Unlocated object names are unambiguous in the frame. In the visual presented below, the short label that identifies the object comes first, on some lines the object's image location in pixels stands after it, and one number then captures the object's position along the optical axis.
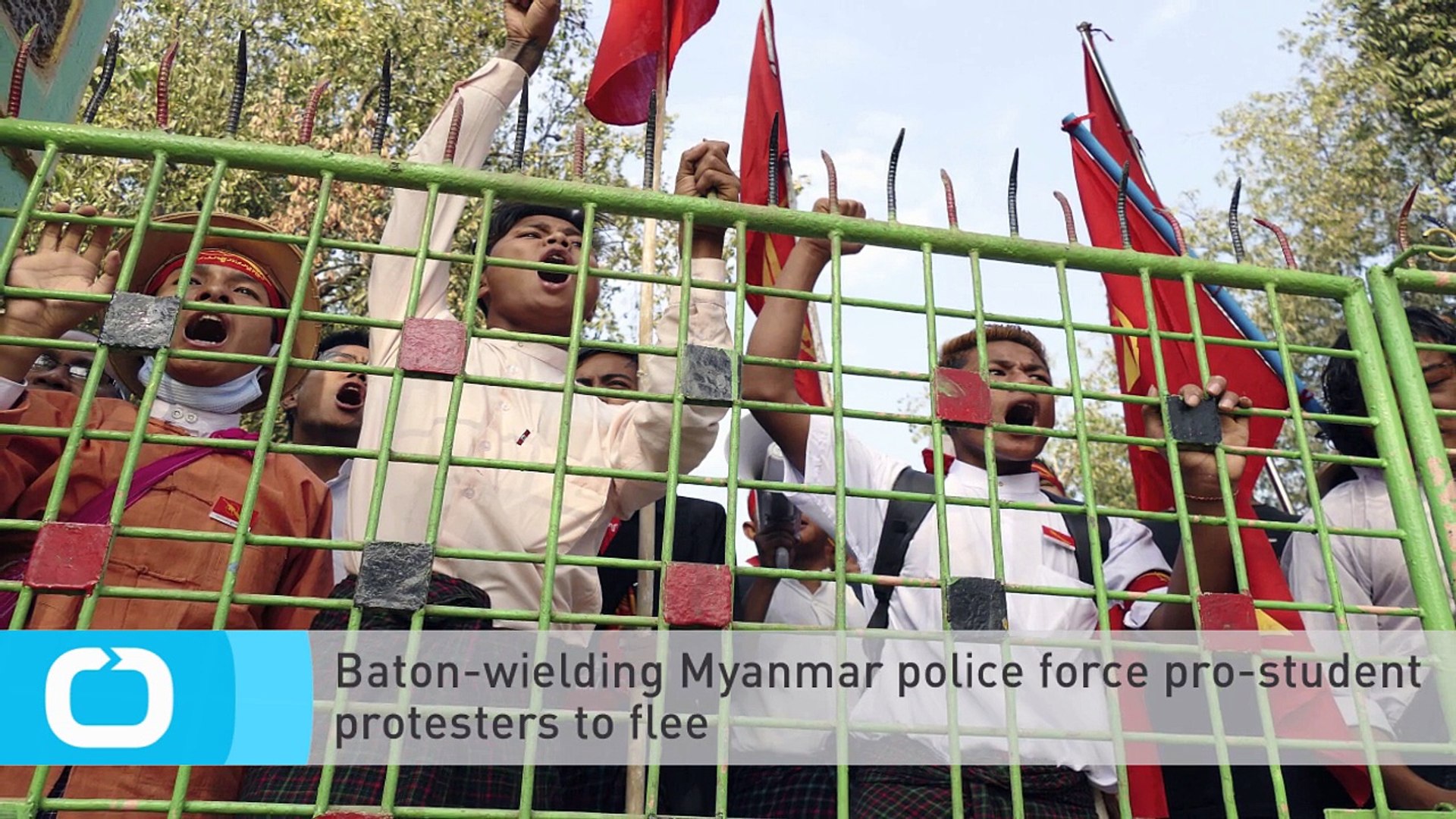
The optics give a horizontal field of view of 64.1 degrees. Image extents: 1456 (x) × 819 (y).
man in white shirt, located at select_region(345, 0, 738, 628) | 2.28
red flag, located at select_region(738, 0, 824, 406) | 3.65
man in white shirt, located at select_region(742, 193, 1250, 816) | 2.29
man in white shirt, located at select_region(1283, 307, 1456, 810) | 2.57
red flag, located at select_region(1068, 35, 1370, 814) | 2.49
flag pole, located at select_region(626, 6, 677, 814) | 2.17
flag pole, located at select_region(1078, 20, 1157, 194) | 4.24
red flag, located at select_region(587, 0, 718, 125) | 3.60
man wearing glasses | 3.16
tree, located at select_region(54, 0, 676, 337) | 9.12
